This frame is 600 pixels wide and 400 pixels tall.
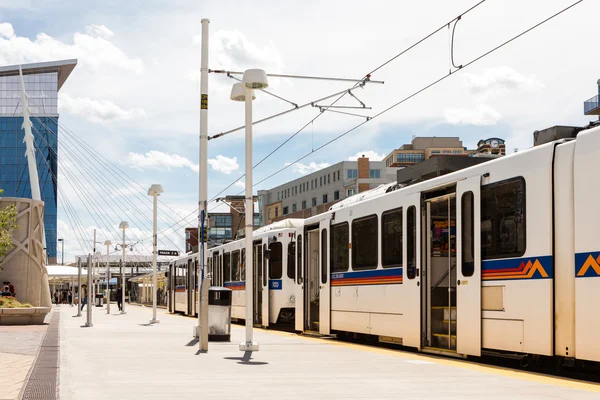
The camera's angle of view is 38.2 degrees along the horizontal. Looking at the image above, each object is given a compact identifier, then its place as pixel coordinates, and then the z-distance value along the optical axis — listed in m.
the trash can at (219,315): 18.91
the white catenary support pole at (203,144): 18.75
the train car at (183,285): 39.62
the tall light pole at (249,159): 16.05
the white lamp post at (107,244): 56.60
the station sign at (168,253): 39.47
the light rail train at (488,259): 10.75
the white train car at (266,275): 23.41
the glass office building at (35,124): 136.88
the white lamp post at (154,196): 36.81
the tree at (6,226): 32.14
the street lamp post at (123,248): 47.03
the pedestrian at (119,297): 53.16
